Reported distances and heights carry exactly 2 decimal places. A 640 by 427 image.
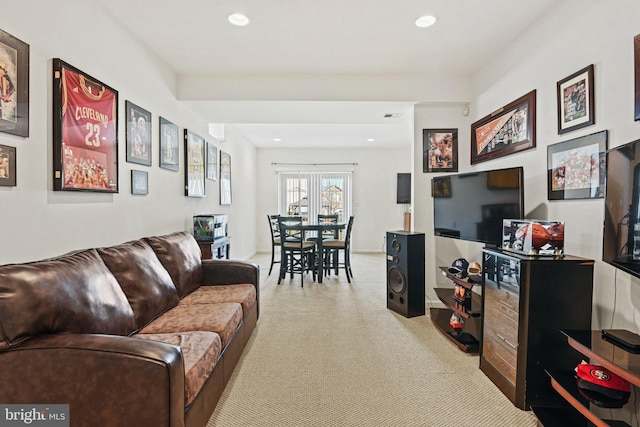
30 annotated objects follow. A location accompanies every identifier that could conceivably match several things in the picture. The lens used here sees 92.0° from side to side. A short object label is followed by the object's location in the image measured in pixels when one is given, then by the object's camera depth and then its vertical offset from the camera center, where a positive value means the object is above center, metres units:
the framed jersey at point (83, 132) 1.81 +0.50
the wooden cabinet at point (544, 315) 1.72 -0.58
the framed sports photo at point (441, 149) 3.52 +0.71
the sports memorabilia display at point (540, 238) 1.78 -0.15
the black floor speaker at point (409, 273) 3.24 -0.66
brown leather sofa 1.16 -0.59
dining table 4.68 -0.31
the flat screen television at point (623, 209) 1.33 +0.01
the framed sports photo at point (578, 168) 1.82 +0.29
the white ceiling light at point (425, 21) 2.37 +1.49
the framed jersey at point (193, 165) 3.53 +0.54
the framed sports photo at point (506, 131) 2.48 +0.74
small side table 3.39 -0.45
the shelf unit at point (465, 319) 2.49 -1.04
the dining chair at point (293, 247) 4.63 -0.56
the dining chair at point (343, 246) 4.83 -0.56
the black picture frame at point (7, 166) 1.50 +0.21
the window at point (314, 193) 7.55 +0.43
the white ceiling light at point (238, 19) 2.34 +1.48
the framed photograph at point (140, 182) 2.55 +0.23
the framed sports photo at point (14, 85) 1.50 +0.62
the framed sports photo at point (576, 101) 1.89 +0.72
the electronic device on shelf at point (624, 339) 1.29 -0.56
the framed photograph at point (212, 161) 4.27 +0.69
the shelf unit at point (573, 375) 1.19 -0.61
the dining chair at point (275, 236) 5.08 -0.46
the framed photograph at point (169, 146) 3.03 +0.65
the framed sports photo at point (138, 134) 2.50 +0.64
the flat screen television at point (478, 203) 2.29 +0.07
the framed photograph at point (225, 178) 4.80 +0.51
